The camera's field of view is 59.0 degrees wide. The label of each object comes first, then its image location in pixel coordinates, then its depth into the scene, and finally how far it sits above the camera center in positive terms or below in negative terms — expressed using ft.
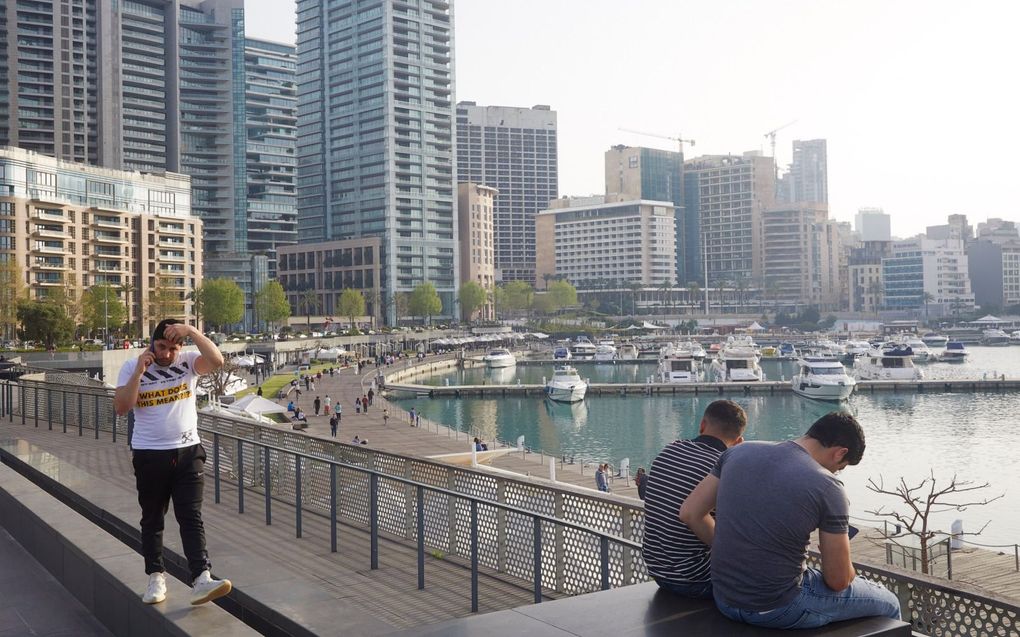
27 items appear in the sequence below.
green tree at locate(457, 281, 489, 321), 620.08 +9.71
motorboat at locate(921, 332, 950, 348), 527.40 -21.37
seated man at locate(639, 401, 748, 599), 18.12 -4.03
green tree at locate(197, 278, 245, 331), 401.29 +4.56
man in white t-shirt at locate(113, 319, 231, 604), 24.04 -3.15
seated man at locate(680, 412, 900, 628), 15.51 -4.09
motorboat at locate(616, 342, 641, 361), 459.24 -23.70
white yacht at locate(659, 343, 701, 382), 311.47 -21.76
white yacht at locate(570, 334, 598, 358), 455.63 -20.92
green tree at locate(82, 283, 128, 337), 331.98 +2.12
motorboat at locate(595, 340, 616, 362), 443.73 -21.99
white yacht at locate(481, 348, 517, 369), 396.16 -22.06
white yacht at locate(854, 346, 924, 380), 311.27 -21.80
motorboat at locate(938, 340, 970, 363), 434.59 -24.51
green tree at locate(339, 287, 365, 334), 526.57 +4.54
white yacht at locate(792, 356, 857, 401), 269.03 -23.08
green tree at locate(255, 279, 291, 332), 449.89 +4.29
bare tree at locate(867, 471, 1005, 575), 124.15 -29.87
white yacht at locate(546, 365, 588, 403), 272.51 -24.24
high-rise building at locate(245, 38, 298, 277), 638.94 +100.95
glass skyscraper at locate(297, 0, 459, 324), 637.71 +119.17
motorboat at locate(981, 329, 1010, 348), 611.47 -24.60
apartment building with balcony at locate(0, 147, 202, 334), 362.33 +36.35
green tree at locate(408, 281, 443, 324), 565.53 +5.59
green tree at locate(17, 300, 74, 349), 250.78 -1.90
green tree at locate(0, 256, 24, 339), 291.99 +7.50
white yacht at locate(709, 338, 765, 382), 307.78 -21.12
